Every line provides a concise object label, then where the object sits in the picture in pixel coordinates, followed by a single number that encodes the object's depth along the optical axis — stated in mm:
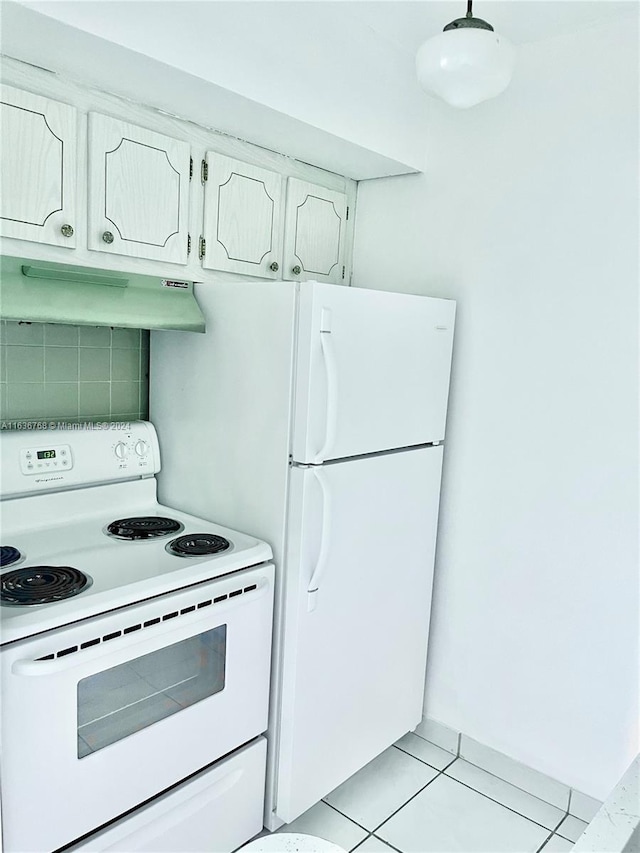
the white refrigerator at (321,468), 1881
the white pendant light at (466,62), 1384
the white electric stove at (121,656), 1418
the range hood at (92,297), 1650
